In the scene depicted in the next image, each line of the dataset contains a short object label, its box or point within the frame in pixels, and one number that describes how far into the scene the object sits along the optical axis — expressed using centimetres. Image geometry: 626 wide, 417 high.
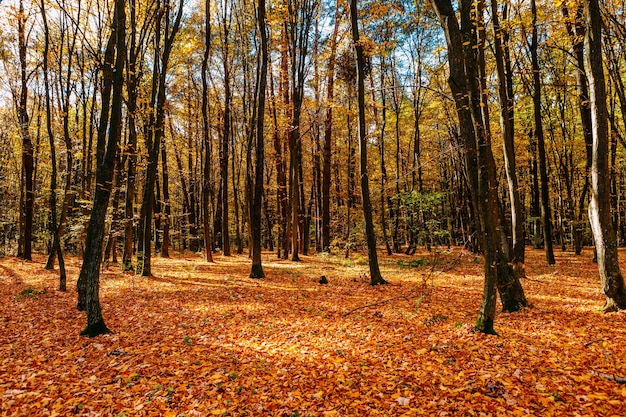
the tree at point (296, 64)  1636
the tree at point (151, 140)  1256
